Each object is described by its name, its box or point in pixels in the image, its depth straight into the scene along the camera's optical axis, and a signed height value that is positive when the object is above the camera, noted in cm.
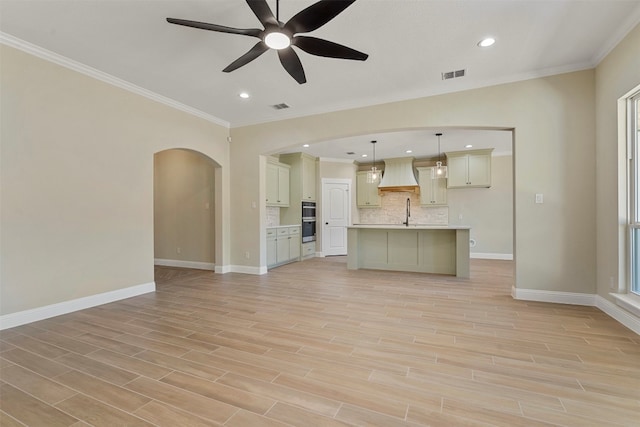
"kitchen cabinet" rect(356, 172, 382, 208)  855 +59
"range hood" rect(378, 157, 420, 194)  792 +103
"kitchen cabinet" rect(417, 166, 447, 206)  779 +64
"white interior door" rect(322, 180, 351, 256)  824 -6
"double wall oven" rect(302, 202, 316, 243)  754 -24
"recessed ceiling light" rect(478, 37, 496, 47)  293 +179
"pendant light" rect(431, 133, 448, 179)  646 +98
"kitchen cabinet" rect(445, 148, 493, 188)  716 +112
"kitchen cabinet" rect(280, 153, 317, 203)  751 +102
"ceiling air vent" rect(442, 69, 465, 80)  361 +179
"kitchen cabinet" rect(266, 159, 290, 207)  674 +74
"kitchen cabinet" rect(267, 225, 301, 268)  604 -73
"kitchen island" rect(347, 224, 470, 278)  515 -72
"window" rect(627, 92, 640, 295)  286 +23
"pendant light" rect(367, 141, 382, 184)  668 +94
